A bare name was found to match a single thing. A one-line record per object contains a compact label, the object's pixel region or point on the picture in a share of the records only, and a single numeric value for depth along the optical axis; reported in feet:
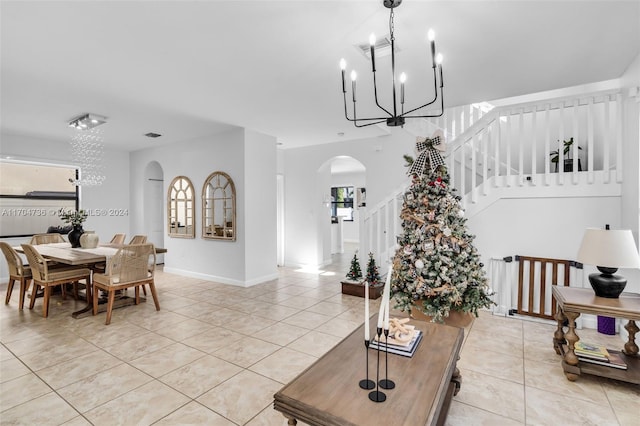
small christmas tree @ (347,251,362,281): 16.76
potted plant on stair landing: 15.08
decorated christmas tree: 10.38
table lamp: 7.86
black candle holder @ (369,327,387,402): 4.42
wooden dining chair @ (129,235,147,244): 16.91
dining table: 12.42
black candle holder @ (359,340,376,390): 4.70
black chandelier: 6.38
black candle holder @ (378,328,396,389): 4.71
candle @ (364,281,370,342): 4.42
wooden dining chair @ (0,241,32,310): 13.62
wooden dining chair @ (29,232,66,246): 16.99
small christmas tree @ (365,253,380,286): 15.90
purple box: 11.04
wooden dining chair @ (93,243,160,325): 12.27
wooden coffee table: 4.13
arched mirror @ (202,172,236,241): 18.01
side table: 7.66
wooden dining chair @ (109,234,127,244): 18.52
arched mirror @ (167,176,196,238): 20.17
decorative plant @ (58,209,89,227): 15.15
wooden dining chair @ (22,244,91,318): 12.70
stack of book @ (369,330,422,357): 5.73
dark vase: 15.37
